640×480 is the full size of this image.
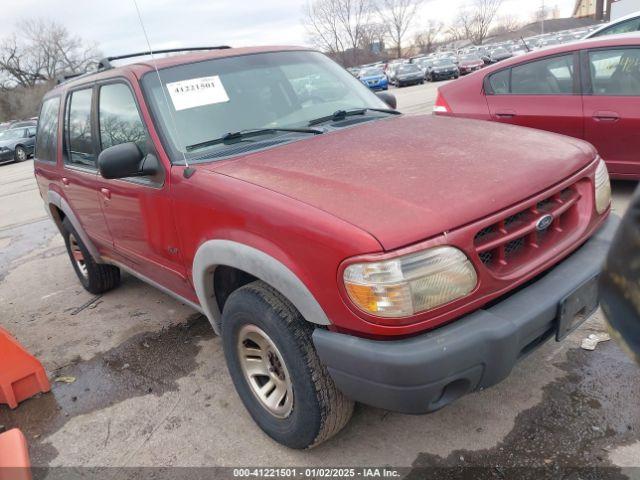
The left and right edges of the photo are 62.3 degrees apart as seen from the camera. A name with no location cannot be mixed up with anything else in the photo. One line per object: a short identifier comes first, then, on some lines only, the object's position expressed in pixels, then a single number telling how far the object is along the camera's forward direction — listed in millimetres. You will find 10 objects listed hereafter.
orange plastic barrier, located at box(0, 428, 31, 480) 2379
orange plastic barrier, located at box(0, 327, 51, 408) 3176
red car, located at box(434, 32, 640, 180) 4922
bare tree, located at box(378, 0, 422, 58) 78062
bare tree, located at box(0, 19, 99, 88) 59094
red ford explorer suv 1913
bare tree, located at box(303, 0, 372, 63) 66000
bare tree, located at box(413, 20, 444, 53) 86062
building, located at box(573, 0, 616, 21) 80925
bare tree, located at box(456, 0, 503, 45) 82750
